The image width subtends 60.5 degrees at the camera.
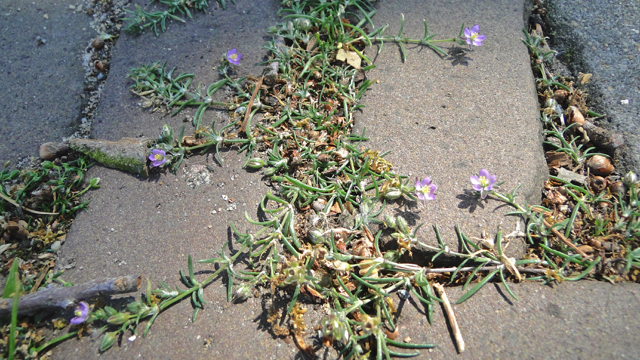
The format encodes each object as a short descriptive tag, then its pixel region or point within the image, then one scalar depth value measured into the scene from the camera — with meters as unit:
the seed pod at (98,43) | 0.23
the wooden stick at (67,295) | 0.17
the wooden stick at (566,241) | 0.18
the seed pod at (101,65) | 0.22
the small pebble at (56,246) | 0.19
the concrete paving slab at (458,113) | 0.18
